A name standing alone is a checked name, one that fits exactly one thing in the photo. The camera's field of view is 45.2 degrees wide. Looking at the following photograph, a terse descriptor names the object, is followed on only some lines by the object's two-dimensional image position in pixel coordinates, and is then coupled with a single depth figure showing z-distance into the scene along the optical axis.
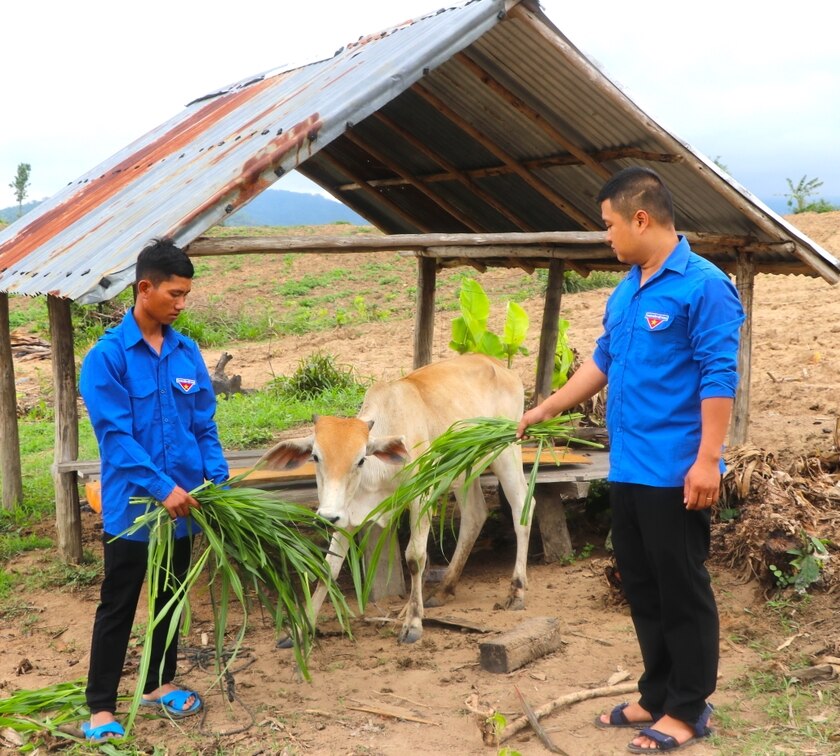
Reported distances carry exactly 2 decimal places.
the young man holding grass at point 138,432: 4.06
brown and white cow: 5.37
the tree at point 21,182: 50.00
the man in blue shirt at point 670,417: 3.69
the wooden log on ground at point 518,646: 5.05
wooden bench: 6.69
